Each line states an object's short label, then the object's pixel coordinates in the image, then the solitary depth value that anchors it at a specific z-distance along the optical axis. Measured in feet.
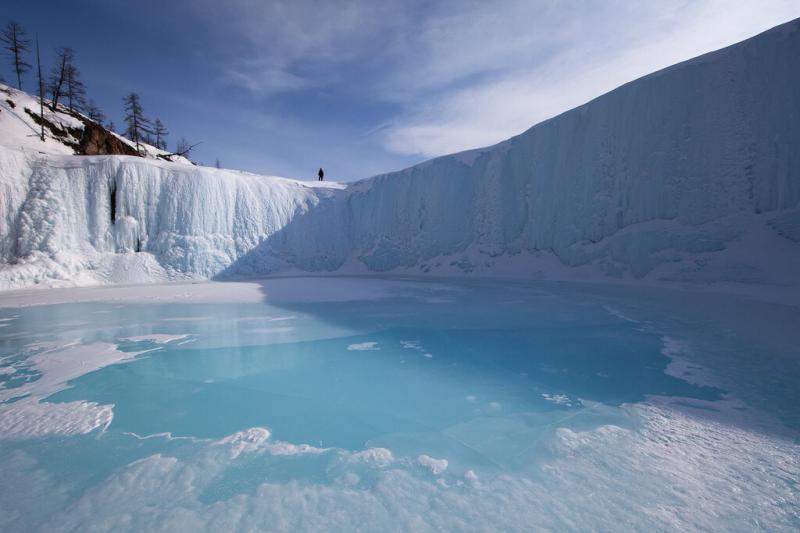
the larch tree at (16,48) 81.10
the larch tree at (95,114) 103.36
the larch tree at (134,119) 90.33
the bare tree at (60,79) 81.66
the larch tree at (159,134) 119.75
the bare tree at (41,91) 67.97
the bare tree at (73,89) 86.40
